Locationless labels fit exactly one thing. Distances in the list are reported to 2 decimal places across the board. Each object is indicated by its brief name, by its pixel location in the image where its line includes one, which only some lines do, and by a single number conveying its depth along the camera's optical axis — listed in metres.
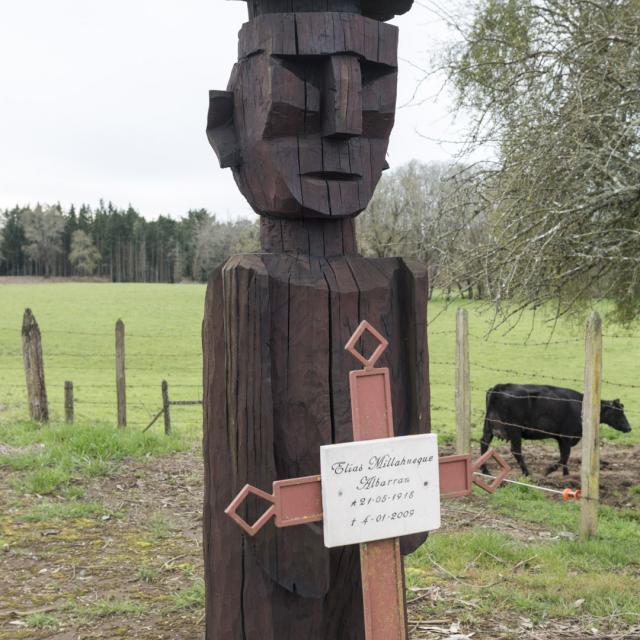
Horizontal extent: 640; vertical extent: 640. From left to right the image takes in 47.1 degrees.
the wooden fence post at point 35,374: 9.66
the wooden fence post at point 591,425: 6.00
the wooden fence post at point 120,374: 9.23
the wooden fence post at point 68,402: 9.48
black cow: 8.66
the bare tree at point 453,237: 7.33
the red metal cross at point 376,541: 2.13
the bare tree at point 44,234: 77.12
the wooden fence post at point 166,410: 9.62
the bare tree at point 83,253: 77.19
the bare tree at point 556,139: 6.52
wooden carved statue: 2.82
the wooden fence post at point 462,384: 7.77
